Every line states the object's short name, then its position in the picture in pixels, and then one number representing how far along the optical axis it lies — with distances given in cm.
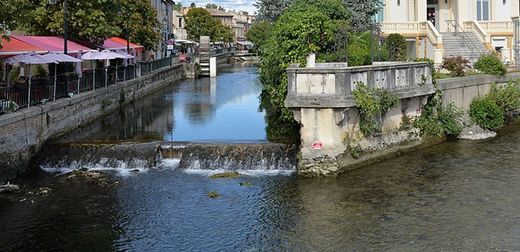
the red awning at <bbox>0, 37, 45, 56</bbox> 2692
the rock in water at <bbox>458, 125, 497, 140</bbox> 2773
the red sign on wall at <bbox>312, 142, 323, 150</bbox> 2181
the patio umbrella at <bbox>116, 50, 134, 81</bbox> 4047
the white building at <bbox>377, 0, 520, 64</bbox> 4238
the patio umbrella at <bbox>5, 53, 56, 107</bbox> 2697
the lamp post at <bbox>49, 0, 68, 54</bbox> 3158
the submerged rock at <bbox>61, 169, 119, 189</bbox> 2080
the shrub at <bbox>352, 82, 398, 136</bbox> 2222
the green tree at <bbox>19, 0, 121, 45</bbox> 3744
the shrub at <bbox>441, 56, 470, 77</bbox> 3136
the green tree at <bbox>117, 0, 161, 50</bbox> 5200
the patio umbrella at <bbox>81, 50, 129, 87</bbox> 3591
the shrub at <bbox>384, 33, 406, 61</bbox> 3529
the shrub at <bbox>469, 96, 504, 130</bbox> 2897
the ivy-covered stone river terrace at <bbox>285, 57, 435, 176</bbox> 2161
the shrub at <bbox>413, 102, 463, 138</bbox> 2625
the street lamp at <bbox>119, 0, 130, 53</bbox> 4694
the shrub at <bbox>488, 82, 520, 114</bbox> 3047
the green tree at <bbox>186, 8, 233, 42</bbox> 12406
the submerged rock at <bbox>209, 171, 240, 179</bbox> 2158
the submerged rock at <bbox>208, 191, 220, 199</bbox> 1914
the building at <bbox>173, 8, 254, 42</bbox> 14088
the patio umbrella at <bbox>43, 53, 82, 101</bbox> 2852
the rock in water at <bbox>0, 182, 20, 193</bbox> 2020
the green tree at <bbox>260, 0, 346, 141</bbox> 2850
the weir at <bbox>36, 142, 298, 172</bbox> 2289
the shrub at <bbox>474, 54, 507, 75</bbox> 3203
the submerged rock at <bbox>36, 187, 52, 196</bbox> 1984
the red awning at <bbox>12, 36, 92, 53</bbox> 3080
